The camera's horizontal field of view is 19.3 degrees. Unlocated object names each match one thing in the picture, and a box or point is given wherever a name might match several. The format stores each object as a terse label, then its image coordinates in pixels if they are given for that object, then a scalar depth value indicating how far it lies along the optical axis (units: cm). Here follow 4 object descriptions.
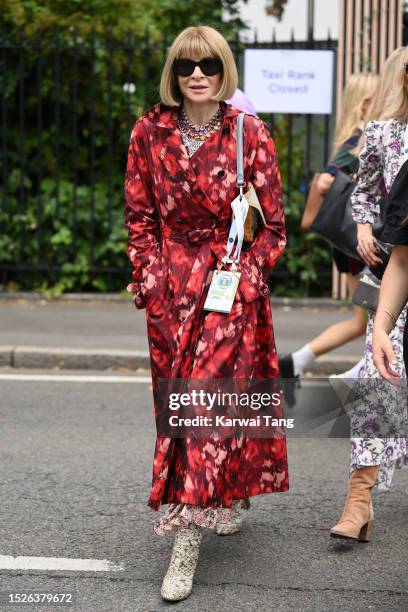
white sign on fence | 1026
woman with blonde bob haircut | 391
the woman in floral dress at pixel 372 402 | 441
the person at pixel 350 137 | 572
